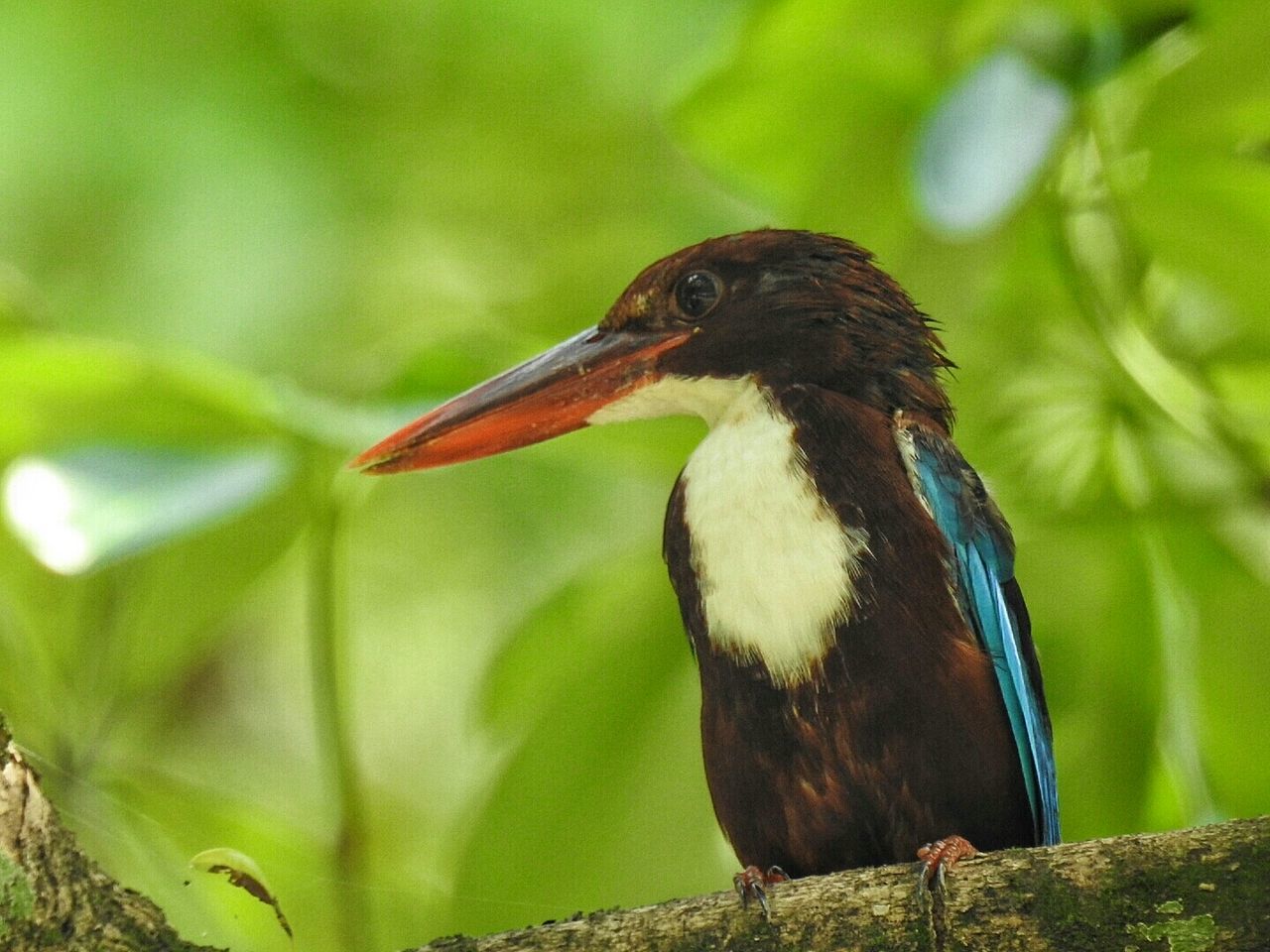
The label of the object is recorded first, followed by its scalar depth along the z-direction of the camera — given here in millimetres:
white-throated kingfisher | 3967
